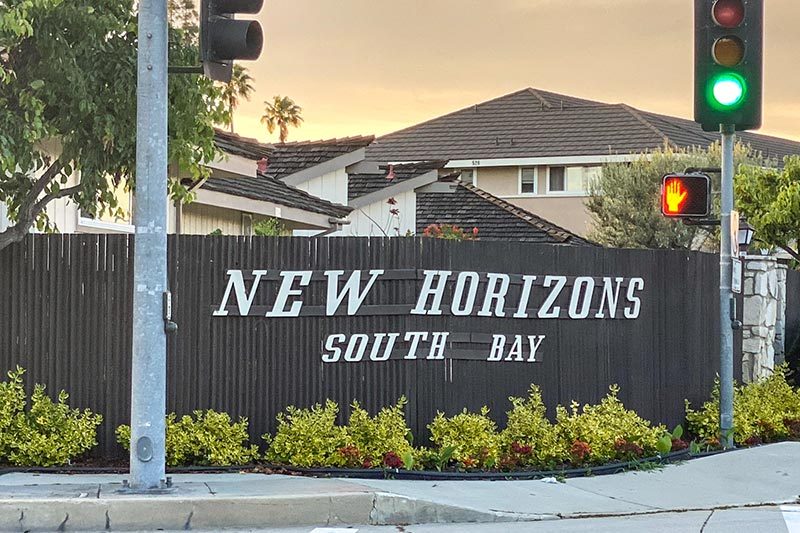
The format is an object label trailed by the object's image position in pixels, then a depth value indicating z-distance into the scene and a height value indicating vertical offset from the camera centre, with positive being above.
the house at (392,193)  28.66 +2.08
